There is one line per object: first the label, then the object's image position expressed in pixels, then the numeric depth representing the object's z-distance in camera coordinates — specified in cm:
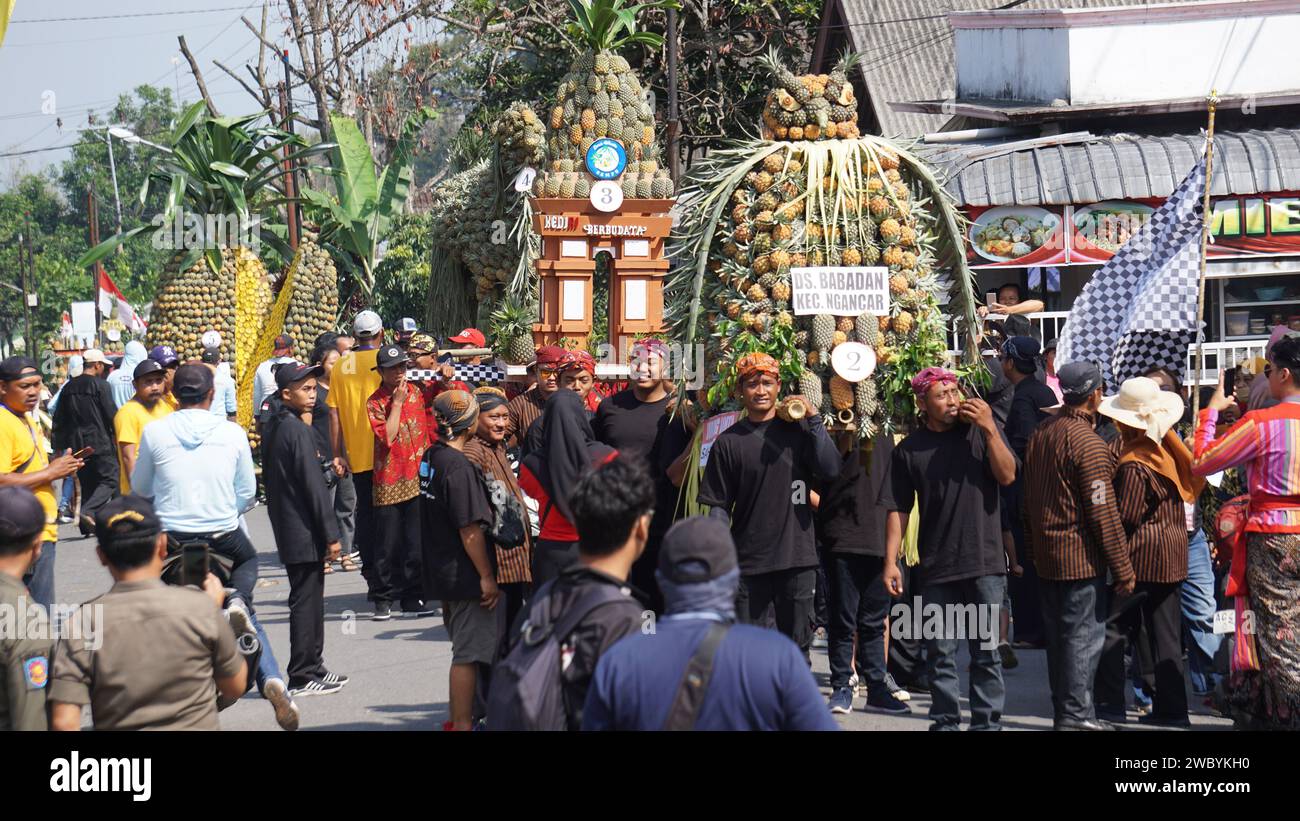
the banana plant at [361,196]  2303
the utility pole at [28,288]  4446
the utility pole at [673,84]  2256
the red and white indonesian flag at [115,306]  2646
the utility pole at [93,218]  3981
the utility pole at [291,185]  2238
